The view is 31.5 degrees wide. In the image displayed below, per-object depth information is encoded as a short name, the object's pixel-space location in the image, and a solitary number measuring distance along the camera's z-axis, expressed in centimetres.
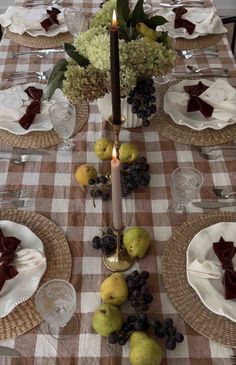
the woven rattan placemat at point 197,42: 165
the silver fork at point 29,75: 153
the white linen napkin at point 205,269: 94
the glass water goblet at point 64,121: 122
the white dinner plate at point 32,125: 130
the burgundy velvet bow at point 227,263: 91
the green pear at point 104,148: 124
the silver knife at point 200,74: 152
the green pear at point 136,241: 99
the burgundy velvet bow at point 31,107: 132
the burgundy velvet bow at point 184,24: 166
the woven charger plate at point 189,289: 88
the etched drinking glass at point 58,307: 87
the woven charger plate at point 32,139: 129
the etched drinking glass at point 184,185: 109
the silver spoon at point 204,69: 154
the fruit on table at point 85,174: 116
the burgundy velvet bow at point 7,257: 94
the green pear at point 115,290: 90
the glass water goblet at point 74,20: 158
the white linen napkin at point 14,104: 134
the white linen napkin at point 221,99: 133
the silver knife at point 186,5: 187
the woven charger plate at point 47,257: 89
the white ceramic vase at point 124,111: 125
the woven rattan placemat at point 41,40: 167
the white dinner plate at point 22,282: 91
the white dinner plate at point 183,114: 131
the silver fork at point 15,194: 115
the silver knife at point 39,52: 164
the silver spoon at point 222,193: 115
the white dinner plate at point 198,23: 166
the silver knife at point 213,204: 112
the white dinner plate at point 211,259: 90
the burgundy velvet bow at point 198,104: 133
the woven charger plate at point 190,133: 129
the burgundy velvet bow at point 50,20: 168
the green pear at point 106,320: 85
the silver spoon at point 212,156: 125
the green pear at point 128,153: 120
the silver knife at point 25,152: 126
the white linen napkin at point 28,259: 96
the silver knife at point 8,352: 85
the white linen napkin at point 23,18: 170
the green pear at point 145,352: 79
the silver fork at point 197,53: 161
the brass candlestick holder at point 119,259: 99
